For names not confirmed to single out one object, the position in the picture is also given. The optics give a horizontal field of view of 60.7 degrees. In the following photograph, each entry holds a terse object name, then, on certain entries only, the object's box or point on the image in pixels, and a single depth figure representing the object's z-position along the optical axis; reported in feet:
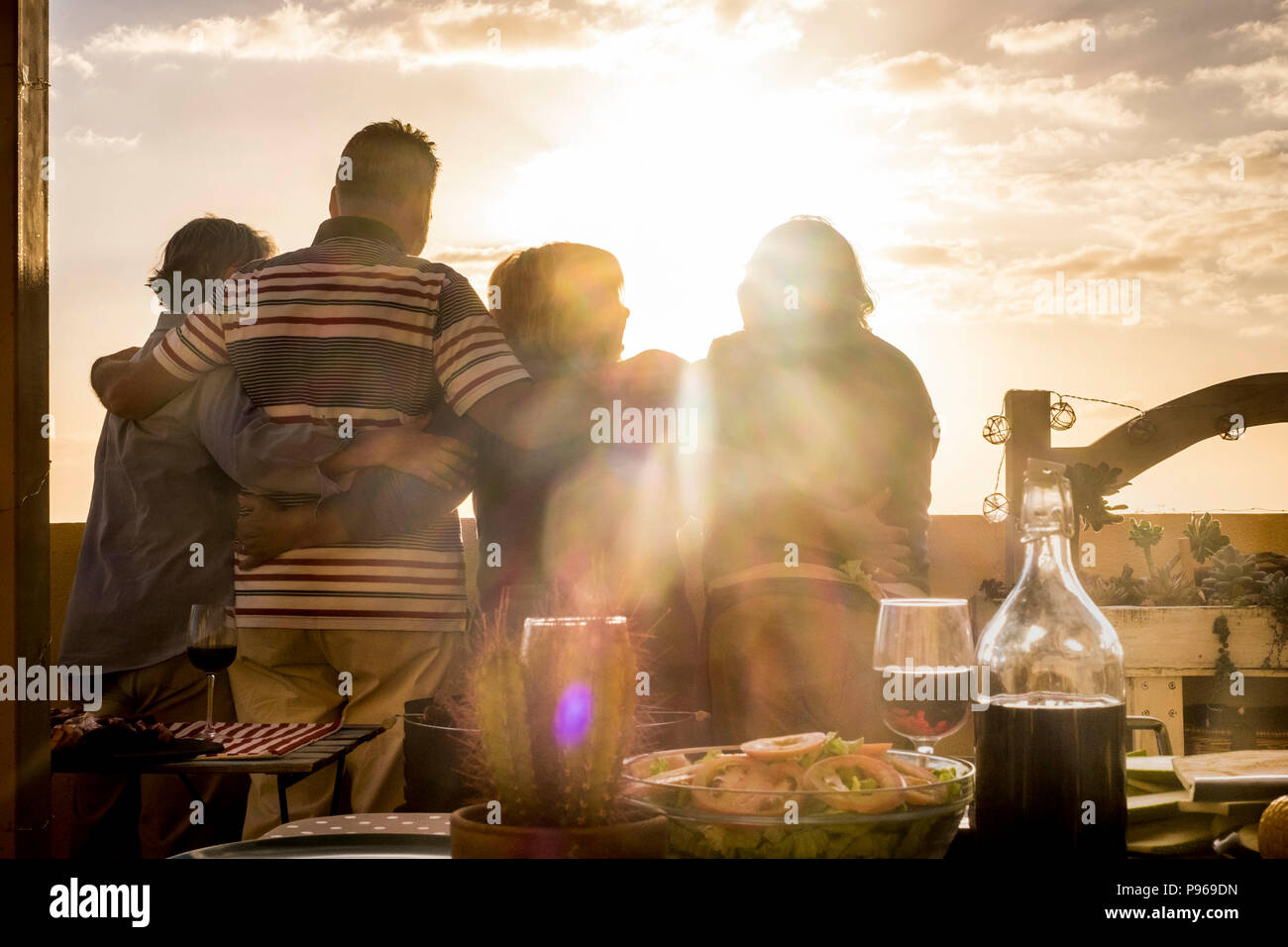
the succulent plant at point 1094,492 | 14.17
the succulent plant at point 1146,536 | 13.48
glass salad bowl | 2.56
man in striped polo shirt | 6.20
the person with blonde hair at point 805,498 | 6.93
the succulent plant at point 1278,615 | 12.28
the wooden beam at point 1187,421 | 14.92
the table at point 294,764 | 5.78
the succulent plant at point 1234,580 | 12.66
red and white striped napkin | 6.21
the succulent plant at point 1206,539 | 13.75
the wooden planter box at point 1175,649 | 12.29
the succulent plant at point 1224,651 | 12.26
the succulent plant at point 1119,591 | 12.90
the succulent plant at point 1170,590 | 12.89
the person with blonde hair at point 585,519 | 6.88
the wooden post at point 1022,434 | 14.32
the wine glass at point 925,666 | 3.79
